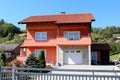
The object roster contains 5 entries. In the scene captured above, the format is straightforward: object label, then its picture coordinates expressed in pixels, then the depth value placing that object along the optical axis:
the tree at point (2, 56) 13.54
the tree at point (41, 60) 10.29
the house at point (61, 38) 12.83
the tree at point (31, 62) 9.89
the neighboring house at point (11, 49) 20.29
